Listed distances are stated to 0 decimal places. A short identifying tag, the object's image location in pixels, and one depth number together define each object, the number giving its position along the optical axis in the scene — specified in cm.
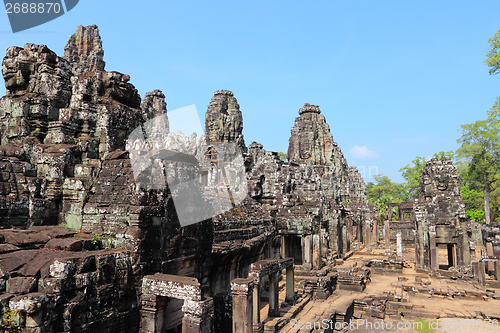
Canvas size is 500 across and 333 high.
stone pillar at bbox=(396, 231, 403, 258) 2710
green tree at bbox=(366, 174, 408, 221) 7412
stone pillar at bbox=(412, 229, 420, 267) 2226
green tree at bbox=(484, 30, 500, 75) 3056
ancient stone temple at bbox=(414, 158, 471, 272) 2070
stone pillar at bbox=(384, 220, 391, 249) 3176
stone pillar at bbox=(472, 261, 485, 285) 1838
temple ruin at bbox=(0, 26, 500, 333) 600
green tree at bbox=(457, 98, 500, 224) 3947
